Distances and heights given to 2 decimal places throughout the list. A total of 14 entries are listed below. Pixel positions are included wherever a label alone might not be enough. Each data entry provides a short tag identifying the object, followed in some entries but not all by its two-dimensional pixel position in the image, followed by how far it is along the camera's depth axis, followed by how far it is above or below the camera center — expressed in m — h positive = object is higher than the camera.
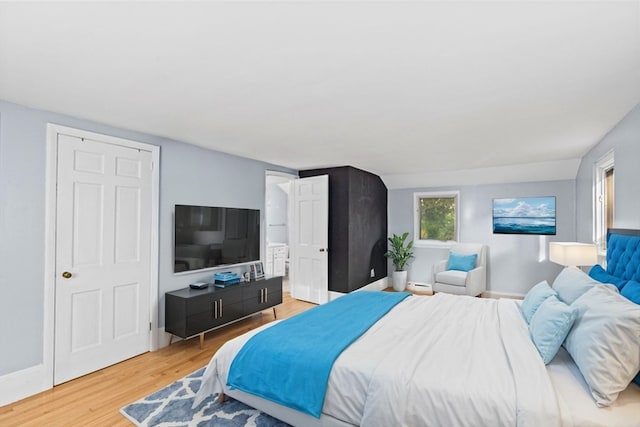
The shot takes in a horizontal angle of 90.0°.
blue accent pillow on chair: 5.21 -0.71
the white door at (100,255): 2.77 -0.37
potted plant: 6.05 -0.75
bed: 1.48 -0.83
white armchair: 4.92 -0.90
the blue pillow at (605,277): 2.31 -0.45
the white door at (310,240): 5.08 -0.37
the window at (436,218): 6.06 +0.01
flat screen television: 3.59 -0.25
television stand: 3.29 -1.01
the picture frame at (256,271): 4.26 -0.72
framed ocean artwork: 5.22 +0.07
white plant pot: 6.04 -1.17
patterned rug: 2.15 -1.39
